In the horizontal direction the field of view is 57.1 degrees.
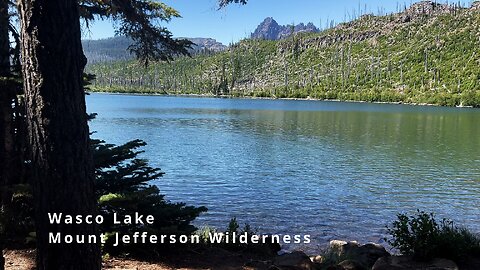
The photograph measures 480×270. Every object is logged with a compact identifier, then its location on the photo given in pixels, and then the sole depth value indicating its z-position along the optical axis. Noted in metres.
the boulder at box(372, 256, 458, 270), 6.38
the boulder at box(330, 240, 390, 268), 7.65
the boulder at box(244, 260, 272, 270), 6.58
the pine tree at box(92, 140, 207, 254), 6.53
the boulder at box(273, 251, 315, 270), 6.31
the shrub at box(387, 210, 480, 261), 6.83
